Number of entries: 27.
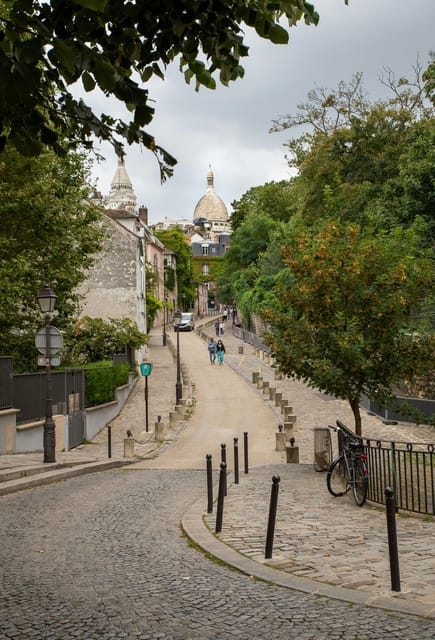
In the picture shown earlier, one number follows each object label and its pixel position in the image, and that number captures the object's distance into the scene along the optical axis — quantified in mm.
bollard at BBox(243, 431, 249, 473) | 16316
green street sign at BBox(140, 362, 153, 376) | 28516
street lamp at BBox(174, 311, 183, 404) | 33625
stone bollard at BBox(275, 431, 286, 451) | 22125
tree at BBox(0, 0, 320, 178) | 4207
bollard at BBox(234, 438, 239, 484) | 14078
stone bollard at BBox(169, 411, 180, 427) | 27469
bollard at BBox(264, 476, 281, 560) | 7469
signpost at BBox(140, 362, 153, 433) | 28516
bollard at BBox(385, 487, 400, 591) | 6195
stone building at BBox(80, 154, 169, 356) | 44281
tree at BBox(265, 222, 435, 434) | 15375
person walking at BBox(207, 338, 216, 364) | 48000
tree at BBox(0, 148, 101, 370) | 23281
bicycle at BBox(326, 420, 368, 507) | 10711
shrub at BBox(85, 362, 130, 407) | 27031
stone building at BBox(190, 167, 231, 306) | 134625
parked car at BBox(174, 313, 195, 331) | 78688
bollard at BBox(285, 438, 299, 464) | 19047
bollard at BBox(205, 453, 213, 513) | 10366
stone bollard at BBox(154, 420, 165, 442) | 24578
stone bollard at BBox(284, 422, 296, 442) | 24156
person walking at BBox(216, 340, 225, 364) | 47750
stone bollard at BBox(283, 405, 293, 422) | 28023
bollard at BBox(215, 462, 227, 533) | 8780
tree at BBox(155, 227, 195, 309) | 97188
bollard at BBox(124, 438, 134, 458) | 21156
